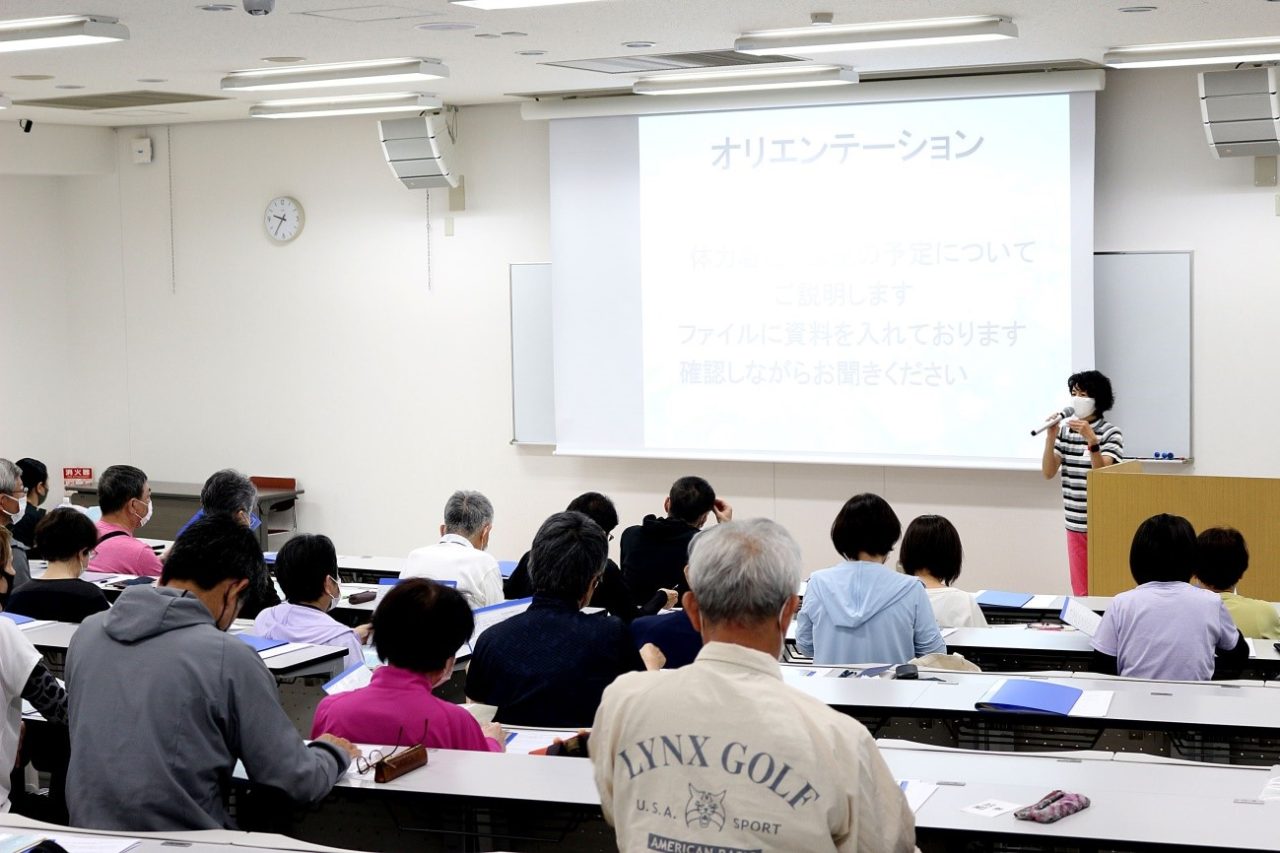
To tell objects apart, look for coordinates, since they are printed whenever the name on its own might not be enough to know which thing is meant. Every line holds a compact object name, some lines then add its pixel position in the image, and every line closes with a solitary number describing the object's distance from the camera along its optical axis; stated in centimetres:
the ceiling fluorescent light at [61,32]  580
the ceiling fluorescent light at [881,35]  623
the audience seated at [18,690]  332
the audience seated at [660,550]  572
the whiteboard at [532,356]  921
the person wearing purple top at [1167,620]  432
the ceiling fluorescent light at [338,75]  730
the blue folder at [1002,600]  568
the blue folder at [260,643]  436
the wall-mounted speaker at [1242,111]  704
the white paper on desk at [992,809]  277
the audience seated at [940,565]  485
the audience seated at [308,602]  450
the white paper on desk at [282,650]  427
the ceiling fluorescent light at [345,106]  833
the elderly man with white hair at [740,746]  204
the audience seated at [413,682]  320
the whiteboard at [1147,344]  759
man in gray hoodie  283
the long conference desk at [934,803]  267
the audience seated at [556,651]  364
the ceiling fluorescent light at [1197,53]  663
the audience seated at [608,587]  509
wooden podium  637
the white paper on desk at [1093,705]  360
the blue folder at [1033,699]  362
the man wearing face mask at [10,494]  615
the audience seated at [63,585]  500
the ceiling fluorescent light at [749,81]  748
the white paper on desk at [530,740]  340
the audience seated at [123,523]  611
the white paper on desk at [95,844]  266
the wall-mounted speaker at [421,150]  896
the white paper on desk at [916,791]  283
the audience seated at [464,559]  544
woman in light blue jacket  436
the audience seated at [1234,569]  486
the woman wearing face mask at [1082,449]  720
